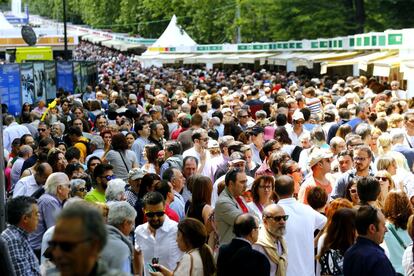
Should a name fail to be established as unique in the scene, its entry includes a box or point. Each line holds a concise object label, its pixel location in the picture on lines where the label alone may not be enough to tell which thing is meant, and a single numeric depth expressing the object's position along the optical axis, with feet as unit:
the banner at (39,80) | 98.73
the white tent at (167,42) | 242.99
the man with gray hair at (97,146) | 51.16
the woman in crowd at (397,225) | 29.96
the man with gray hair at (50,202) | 35.06
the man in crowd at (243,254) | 26.94
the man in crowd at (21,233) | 27.63
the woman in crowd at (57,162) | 43.04
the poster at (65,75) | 111.24
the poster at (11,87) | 86.31
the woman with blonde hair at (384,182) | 36.24
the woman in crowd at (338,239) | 29.27
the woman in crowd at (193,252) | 27.99
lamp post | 152.95
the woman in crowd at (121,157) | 46.50
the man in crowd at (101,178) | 38.22
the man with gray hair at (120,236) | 23.32
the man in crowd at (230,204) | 32.91
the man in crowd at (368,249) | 25.09
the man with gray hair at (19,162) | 48.72
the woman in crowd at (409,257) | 26.91
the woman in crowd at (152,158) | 46.09
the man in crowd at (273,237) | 29.50
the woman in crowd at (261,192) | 34.42
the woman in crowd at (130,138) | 52.92
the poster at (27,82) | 92.43
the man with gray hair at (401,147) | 44.88
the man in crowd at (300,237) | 30.71
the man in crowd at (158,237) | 31.04
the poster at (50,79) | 104.78
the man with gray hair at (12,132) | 59.88
